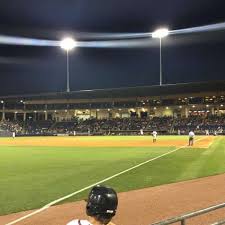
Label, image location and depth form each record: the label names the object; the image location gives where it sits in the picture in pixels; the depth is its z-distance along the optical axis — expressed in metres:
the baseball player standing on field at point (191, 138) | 24.64
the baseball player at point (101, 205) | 2.03
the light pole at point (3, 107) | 69.86
